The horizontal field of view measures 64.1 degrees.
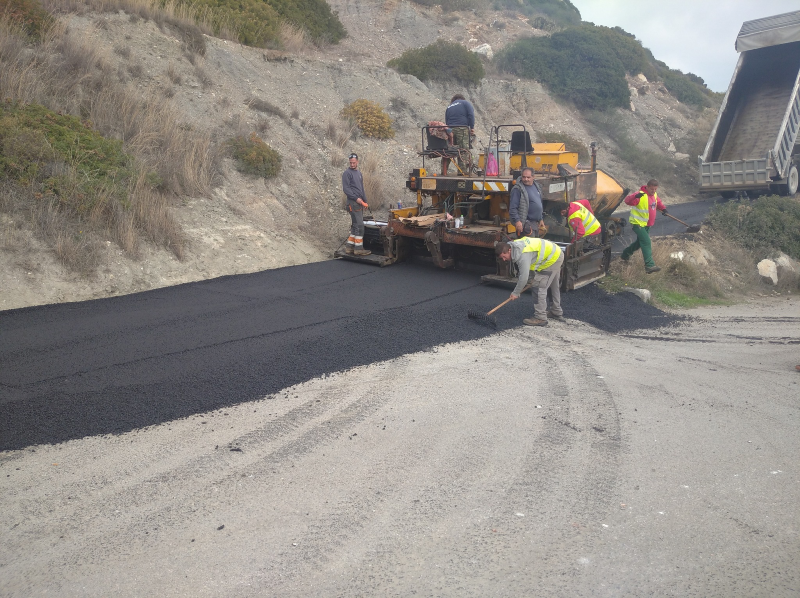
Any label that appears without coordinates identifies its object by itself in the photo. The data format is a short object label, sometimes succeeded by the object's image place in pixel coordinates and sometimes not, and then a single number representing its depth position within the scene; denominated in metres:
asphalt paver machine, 8.84
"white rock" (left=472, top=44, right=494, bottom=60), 28.61
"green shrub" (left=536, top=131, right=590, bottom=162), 21.39
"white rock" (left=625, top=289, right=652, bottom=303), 8.86
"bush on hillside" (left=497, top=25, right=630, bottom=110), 26.25
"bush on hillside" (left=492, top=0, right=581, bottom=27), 40.22
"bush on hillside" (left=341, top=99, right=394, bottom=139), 16.47
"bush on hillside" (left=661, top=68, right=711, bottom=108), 31.53
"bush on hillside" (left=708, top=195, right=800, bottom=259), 11.92
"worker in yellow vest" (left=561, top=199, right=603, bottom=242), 8.26
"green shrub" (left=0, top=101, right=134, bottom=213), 8.57
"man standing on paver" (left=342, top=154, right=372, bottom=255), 10.41
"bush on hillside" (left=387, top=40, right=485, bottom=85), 21.88
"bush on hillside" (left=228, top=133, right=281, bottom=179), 12.27
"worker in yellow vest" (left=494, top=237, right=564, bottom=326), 6.95
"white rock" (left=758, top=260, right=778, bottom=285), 10.85
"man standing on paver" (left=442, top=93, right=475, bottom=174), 9.95
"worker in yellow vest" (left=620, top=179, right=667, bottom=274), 9.49
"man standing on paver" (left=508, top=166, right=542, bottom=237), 8.16
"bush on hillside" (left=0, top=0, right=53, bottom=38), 11.28
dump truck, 15.55
